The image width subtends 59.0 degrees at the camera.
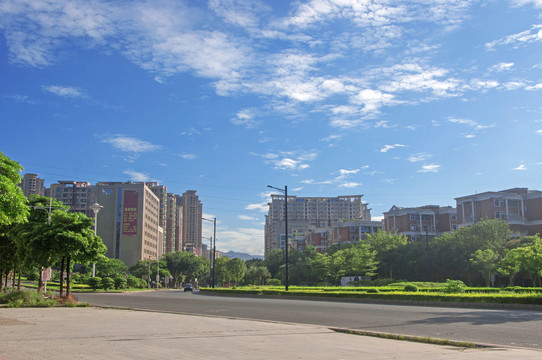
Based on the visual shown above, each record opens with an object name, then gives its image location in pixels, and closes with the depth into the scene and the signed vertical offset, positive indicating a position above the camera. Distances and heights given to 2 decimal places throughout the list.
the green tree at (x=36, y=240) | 24.03 +0.70
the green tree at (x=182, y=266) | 114.88 -2.95
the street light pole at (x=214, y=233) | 57.85 +2.48
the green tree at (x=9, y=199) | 12.48 +1.44
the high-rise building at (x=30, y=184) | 195.75 +28.74
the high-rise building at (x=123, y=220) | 128.50 +8.99
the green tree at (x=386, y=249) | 66.50 +0.52
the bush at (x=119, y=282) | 67.69 -3.95
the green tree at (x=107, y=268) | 84.26 -2.50
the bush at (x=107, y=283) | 63.56 -3.87
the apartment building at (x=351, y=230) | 110.50 +5.20
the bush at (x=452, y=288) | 29.50 -2.18
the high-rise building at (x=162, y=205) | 168.62 +17.07
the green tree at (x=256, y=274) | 79.38 -3.58
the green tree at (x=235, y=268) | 71.56 -2.22
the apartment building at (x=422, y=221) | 97.69 +6.53
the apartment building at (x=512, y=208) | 77.06 +7.04
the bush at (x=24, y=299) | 23.08 -2.18
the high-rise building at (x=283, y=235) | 193.05 +7.35
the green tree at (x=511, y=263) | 40.79 -0.95
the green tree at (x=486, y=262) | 48.44 -1.00
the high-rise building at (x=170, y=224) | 182.50 +11.18
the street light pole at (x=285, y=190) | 38.78 +5.15
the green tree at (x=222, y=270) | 71.88 -2.50
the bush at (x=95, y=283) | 60.49 -3.64
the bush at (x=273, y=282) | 66.90 -4.03
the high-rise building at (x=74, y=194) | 163.25 +20.62
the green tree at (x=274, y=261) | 97.31 -1.72
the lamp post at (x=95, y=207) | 36.96 +3.61
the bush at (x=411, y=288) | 32.86 -2.47
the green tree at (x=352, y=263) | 59.34 -1.26
